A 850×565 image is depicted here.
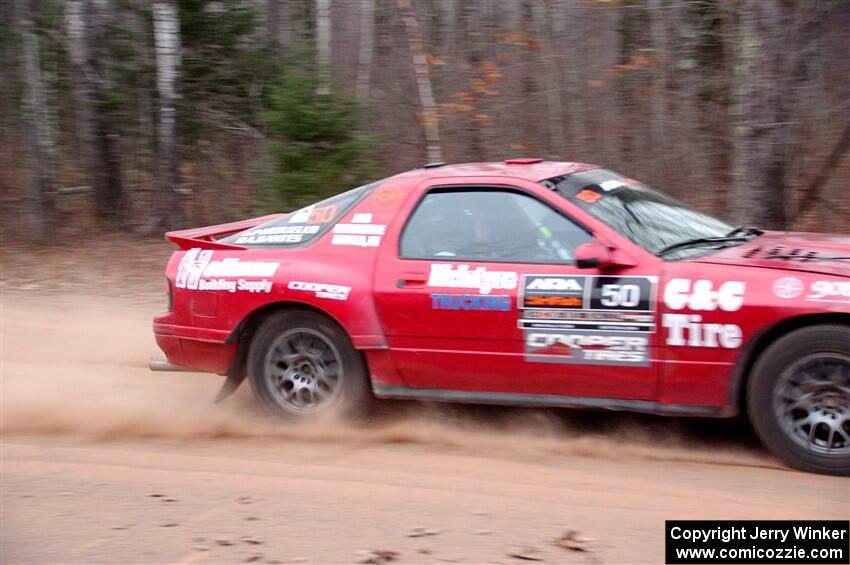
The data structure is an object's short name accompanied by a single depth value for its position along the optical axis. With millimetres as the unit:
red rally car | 4680
